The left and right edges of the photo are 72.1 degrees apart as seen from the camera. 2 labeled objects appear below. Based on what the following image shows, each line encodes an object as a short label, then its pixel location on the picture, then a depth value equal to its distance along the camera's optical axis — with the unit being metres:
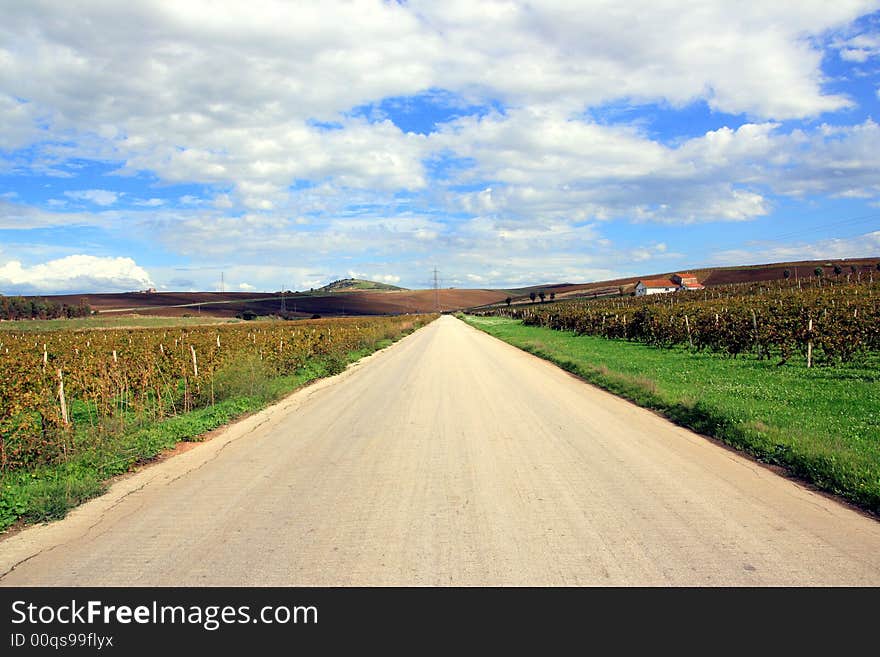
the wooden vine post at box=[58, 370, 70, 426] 8.91
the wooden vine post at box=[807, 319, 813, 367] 17.18
